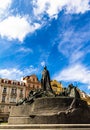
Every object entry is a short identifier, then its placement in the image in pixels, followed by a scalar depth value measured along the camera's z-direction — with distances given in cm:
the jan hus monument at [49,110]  1035
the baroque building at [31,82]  5245
